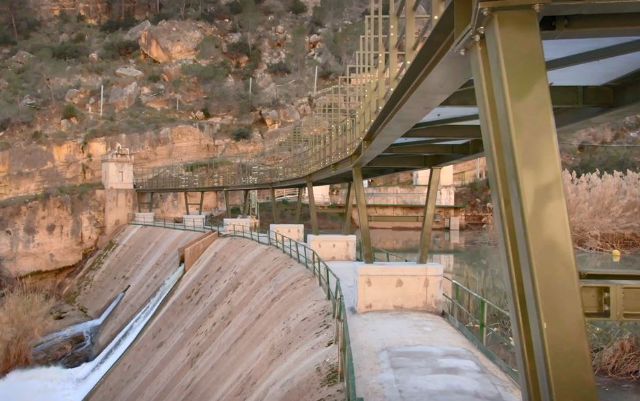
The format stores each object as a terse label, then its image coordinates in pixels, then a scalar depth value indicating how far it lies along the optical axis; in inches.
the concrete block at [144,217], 1989.4
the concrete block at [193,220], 1728.6
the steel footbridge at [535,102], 129.7
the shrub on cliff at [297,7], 4252.0
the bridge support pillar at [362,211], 588.1
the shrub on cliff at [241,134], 2765.5
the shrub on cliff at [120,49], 3555.6
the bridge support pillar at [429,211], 586.4
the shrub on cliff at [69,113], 2773.1
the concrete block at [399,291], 506.6
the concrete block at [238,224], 1403.8
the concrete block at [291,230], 1177.4
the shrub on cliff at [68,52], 3659.0
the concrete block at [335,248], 927.0
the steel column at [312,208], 1045.9
